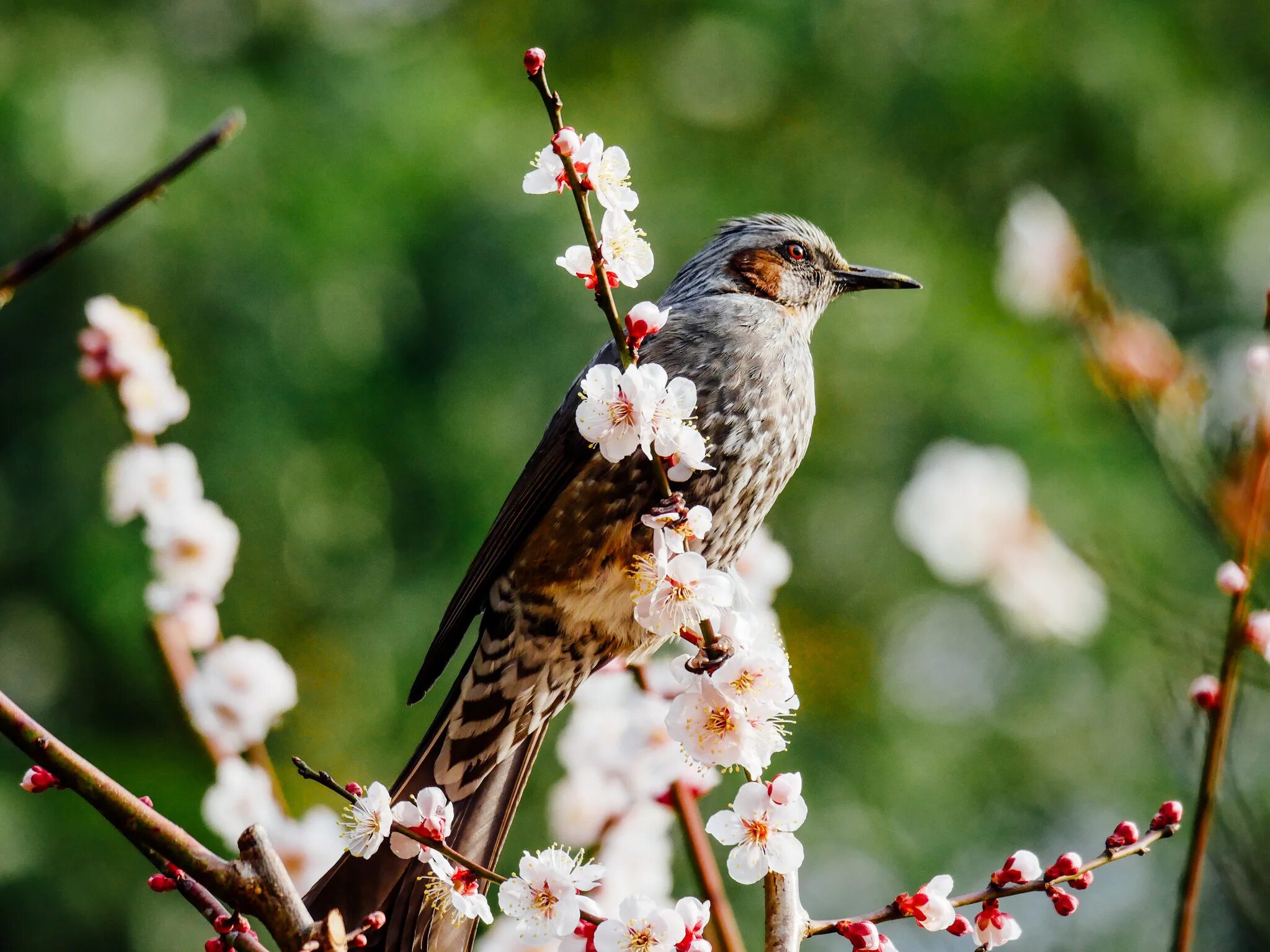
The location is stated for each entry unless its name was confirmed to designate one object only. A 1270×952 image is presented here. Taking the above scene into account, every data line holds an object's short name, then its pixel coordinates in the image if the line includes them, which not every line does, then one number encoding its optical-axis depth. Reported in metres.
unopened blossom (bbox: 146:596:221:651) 3.19
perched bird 3.18
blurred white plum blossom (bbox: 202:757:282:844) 3.17
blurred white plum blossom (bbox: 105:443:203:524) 3.21
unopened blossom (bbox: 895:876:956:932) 3.00
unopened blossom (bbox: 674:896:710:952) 3.01
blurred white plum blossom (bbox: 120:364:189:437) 3.16
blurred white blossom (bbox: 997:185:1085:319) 3.07
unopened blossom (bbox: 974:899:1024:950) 3.01
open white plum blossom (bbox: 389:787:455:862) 3.02
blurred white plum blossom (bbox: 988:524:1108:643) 3.06
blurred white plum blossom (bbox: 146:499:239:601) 3.21
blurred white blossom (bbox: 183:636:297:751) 3.20
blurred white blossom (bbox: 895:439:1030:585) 3.11
